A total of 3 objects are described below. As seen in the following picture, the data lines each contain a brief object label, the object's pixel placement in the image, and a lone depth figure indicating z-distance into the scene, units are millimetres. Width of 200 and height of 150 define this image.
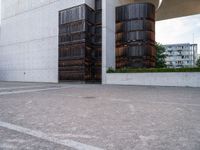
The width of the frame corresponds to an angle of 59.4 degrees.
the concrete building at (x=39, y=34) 31578
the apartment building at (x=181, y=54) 113312
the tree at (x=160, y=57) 43941
